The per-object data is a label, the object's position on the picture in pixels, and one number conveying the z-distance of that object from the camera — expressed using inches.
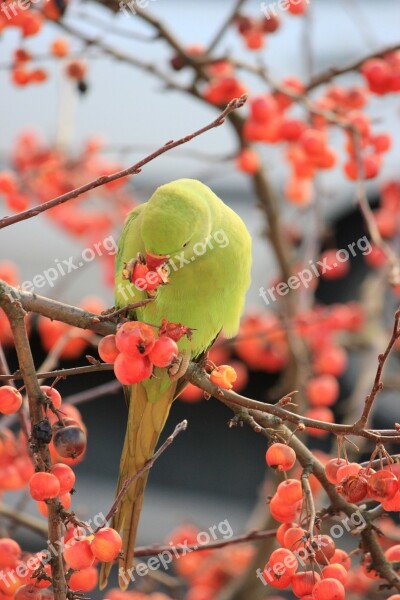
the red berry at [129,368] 98.3
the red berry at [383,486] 98.2
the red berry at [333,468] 99.4
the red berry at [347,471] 98.8
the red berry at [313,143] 121.0
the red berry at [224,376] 100.9
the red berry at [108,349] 99.2
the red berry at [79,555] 98.4
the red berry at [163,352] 98.4
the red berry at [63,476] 97.7
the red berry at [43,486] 96.8
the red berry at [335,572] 98.8
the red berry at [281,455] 99.2
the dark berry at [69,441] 98.6
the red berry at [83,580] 100.4
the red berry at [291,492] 99.9
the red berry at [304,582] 98.9
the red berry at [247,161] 126.8
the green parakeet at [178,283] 106.1
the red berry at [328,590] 97.9
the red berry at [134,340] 98.1
